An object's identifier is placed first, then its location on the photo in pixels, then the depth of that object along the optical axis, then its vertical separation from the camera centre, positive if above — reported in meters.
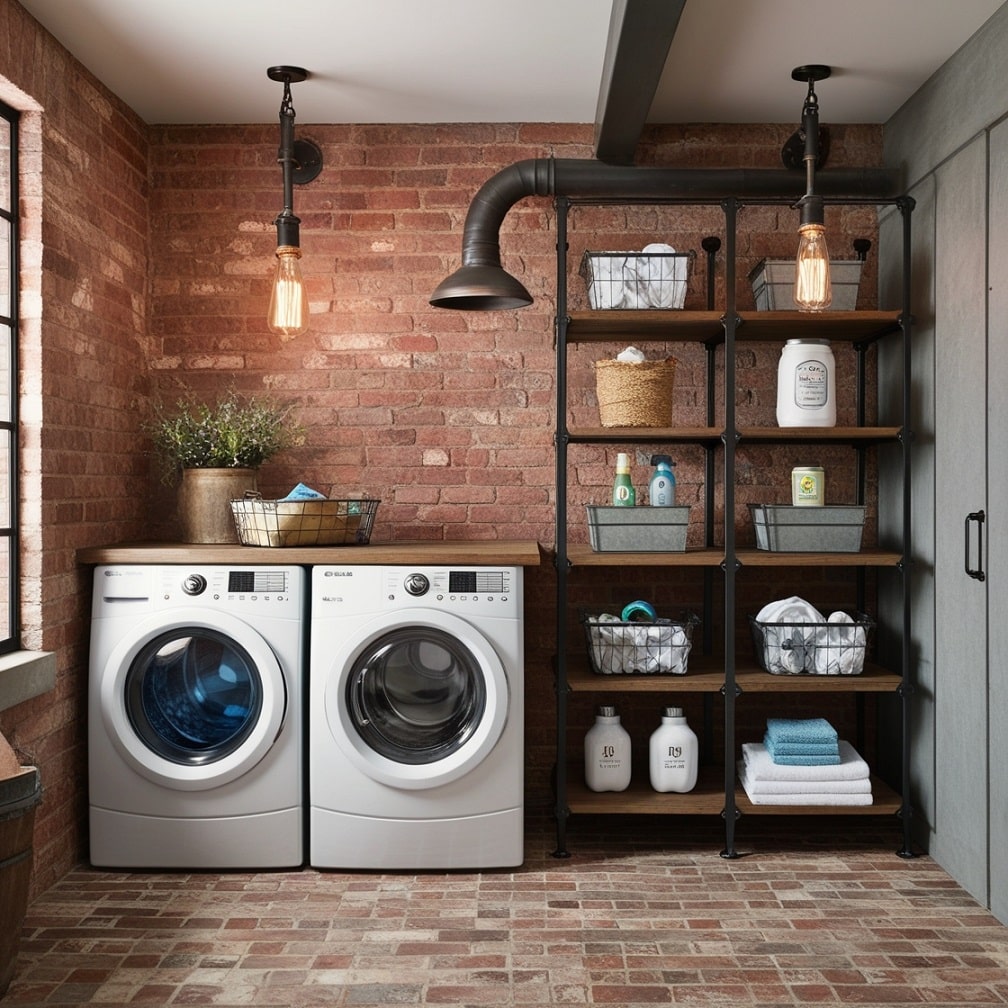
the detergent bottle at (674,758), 3.45 -0.86
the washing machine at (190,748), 3.18 -0.73
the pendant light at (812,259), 3.10 +0.71
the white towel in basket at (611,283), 3.43 +0.70
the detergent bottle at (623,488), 3.46 +0.03
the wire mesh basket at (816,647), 3.37 -0.49
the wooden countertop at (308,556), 3.20 -0.18
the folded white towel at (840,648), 3.37 -0.48
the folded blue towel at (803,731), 3.38 -0.76
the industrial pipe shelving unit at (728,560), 3.34 -0.20
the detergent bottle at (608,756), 3.47 -0.86
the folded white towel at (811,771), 3.34 -0.88
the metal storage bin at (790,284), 3.51 +0.71
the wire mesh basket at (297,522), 3.28 -0.08
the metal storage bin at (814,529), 3.39 -0.10
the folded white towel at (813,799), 3.34 -0.96
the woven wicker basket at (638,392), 3.38 +0.34
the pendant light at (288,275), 3.38 +0.72
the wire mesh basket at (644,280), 3.43 +0.71
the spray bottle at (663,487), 3.48 +0.03
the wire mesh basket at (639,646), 3.38 -0.48
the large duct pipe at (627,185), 3.54 +1.09
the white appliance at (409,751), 3.18 -0.74
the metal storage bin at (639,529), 3.39 -0.10
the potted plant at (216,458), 3.50 +0.13
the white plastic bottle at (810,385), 3.44 +0.37
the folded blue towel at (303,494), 3.31 +0.01
